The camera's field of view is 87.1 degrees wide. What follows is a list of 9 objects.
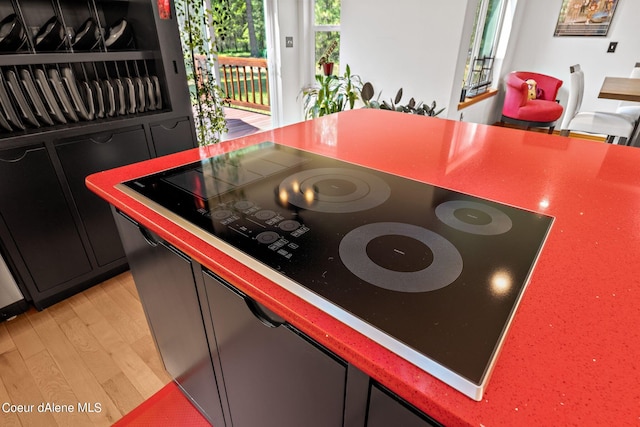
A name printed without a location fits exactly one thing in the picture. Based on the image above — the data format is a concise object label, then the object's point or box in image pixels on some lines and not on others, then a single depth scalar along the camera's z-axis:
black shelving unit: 1.57
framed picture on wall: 4.11
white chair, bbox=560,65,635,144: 2.94
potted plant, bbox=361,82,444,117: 3.07
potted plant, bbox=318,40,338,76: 3.68
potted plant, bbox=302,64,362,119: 3.17
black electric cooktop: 0.46
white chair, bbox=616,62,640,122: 3.14
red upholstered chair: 4.07
